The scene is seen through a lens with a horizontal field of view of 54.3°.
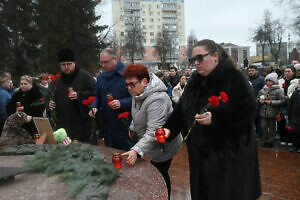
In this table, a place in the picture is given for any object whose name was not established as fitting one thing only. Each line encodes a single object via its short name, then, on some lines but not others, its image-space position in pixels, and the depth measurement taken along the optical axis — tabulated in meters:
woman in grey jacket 2.59
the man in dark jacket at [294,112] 5.67
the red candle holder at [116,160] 2.22
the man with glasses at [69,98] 4.08
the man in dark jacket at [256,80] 7.11
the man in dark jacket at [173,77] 9.47
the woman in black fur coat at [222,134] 2.12
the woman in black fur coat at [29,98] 4.64
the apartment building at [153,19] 73.00
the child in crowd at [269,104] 6.23
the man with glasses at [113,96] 3.52
